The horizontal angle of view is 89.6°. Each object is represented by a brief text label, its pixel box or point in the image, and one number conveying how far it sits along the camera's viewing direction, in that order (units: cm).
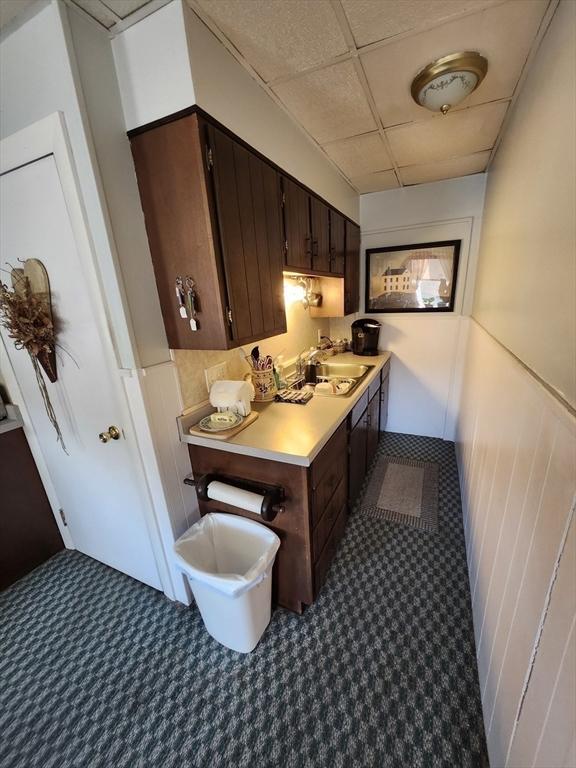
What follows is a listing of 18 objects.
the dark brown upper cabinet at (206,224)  106
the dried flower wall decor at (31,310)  120
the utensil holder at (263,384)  178
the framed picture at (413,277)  269
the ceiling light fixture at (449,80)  121
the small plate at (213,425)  138
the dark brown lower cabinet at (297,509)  127
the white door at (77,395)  116
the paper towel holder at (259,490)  121
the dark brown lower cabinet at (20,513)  166
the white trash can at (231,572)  114
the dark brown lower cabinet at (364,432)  187
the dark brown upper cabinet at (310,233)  161
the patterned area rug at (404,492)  205
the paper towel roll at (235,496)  123
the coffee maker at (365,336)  282
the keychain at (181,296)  120
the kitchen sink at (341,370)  250
